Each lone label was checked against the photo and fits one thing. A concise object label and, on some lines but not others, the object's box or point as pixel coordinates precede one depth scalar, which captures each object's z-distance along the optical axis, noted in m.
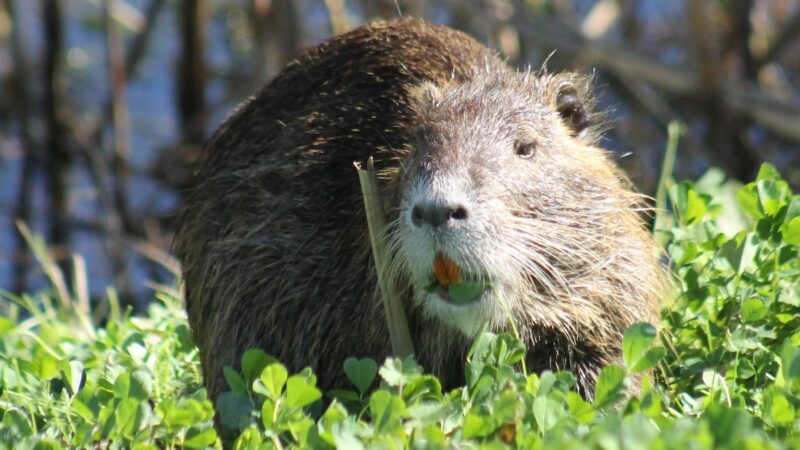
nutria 5.66
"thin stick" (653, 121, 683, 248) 7.28
